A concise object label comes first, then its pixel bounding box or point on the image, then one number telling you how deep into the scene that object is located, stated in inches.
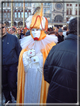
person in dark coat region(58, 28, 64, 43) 197.3
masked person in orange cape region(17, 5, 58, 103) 107.3
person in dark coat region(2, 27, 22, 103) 116.6
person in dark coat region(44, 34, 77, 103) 59.2
